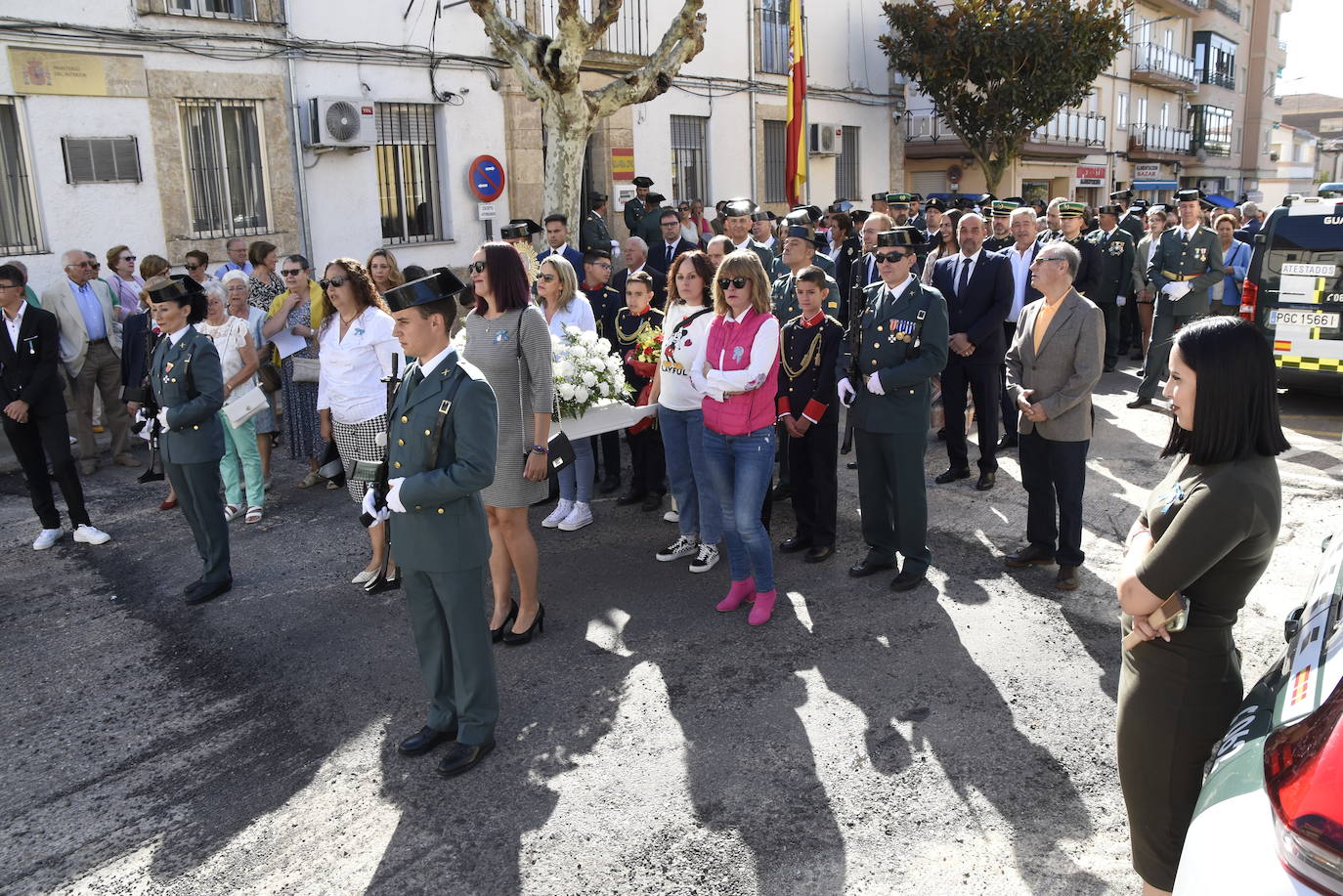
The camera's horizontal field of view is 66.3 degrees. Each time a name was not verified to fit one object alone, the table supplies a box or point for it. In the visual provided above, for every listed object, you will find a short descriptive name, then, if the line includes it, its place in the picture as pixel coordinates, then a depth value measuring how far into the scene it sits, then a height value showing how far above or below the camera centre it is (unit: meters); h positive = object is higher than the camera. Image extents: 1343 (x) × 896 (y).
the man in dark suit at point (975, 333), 8.13 -0.90
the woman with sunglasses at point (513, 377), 5.23 -0.72
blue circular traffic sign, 14.99 +0.82
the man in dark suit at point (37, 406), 7.17 -1.07
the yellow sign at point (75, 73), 11.16 +1.93
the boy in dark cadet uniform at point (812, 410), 6.33 -1.14
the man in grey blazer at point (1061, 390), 5.88 -0.99
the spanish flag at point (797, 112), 18.67 +2.06
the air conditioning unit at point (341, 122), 13.49 +1.54
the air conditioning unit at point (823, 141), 22.23 +1.77
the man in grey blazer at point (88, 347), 9.48 -0.90
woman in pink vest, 5.35 -0.90
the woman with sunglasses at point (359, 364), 6.15 -0.74
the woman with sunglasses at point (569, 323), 6.52 -0.58
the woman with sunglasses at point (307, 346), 8.15 -0.82
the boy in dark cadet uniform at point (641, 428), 7.45 -1.43
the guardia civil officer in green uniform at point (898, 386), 5.90 -0.93
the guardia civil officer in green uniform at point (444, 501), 3.94 -1.00
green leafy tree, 23.06 +3.68
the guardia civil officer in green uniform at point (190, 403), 5.90 -0.89
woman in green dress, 2.64 -0.92
